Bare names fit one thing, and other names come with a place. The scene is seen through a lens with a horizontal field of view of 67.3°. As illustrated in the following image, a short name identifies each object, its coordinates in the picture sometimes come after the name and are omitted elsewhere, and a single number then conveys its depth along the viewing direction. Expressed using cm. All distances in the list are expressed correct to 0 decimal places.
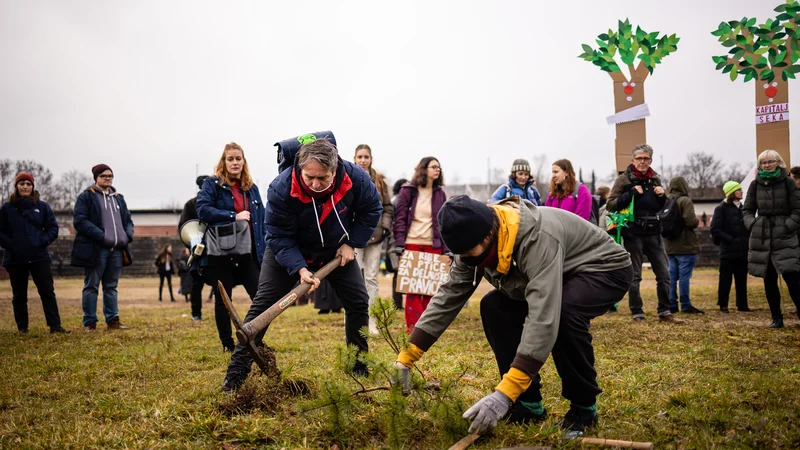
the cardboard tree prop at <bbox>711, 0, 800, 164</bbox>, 900
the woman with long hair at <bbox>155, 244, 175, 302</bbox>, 1596
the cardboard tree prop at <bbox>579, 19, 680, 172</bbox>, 945
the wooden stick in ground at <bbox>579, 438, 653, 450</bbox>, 277
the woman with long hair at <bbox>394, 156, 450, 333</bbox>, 718
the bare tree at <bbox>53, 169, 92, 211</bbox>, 5447
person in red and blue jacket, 389
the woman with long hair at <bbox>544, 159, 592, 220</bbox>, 724
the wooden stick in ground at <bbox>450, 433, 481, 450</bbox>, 274
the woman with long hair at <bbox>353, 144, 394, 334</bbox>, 699
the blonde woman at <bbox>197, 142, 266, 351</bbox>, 554
